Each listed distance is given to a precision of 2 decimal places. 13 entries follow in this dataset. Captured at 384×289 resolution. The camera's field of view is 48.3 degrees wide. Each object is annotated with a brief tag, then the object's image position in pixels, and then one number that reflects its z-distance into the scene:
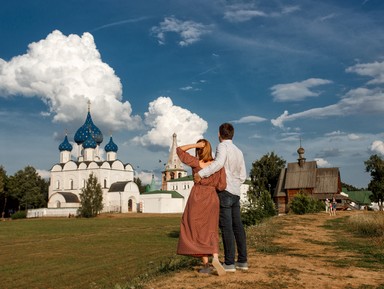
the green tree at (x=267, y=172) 52.47
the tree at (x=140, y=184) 118.13
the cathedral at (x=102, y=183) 70.12
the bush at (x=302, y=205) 30.94
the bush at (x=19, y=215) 63.53
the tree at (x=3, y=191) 63.42
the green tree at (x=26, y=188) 69.75
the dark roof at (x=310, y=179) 45.69
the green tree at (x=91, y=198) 53.56
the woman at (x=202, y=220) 6.12
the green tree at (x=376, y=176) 45.56
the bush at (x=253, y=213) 20.41
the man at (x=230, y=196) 6.23
